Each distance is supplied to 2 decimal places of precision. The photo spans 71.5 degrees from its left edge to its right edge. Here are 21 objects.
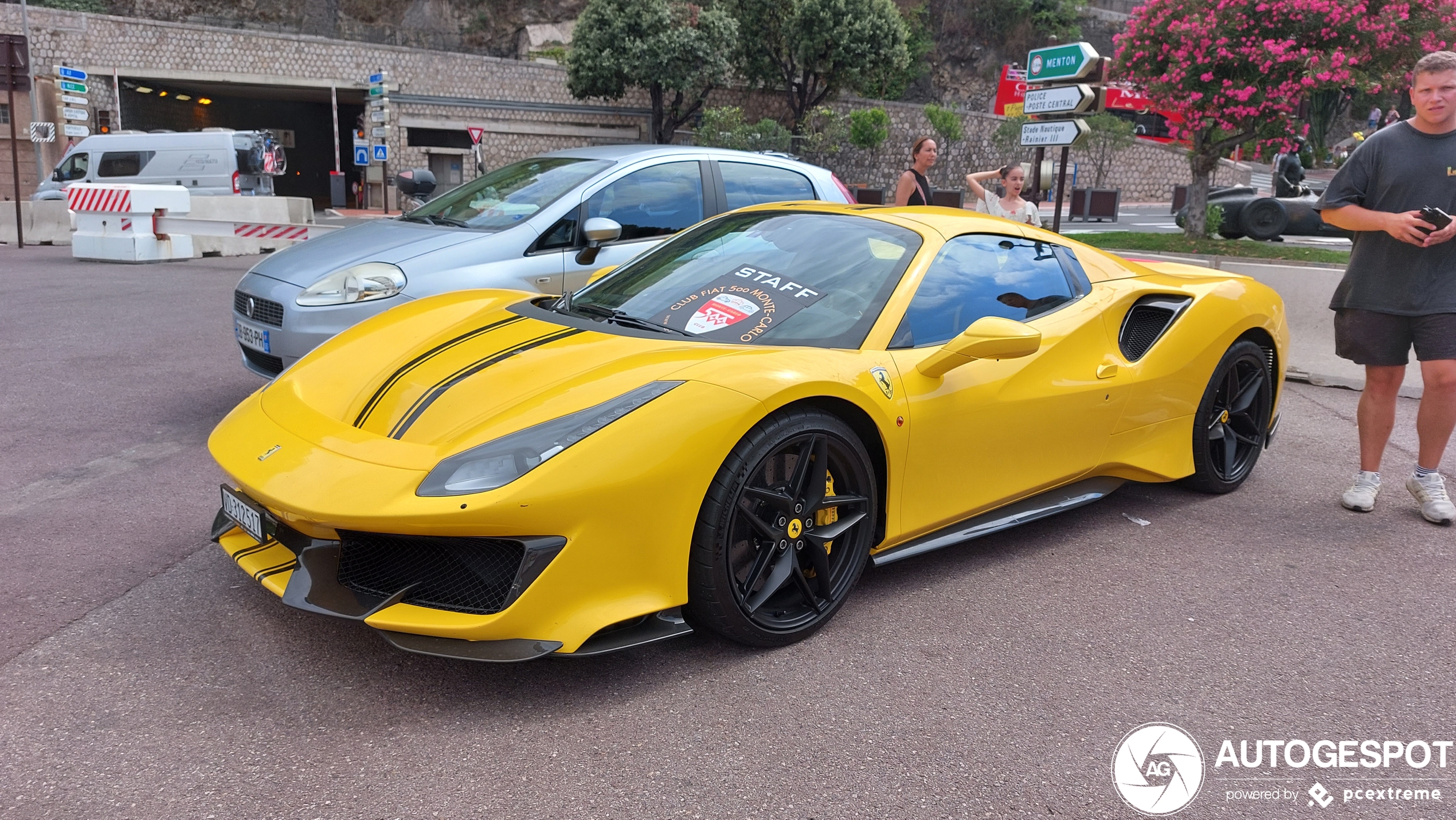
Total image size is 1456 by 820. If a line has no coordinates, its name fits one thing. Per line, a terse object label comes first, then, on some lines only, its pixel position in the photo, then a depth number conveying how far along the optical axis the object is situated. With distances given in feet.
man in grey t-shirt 13.41
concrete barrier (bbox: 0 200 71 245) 51.21
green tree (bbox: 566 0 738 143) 110.32
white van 65.21
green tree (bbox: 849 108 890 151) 112.27
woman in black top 24.20
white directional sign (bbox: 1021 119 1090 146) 34.68
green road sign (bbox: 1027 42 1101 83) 34.06
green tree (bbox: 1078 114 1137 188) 120.37
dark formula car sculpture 53.36
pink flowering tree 40.34
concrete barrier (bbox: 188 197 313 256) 54.08
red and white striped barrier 42.24
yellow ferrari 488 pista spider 8.02
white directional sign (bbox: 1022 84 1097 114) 34.09
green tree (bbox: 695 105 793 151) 103.24
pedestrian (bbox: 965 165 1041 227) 24.64
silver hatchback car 16.55
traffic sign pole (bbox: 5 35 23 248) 46.55
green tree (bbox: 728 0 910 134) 114.32
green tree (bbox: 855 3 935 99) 140.05
